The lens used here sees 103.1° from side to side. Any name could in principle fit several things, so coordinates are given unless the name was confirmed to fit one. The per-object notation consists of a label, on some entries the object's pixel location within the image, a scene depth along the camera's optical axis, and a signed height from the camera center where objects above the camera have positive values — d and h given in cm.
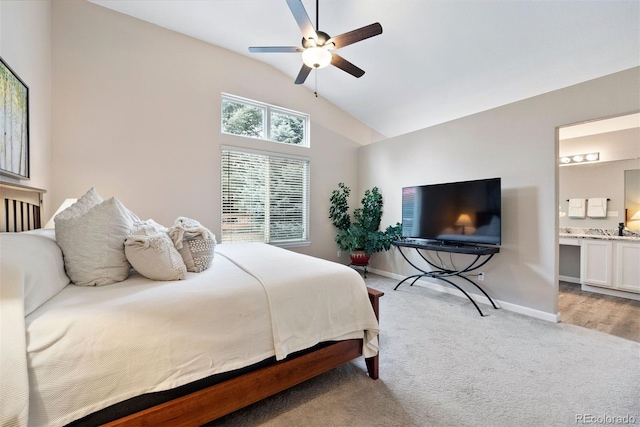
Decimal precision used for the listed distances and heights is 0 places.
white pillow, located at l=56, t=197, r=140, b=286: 139 -19
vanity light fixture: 406 +91
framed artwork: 174 +65
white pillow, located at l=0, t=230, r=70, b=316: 102 -24
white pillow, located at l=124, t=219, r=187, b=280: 146 -26
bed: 92 -58
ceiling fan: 207 +152
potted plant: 443 -27
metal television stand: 298 -60
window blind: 392 +24
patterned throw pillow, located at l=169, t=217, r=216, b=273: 172 -23
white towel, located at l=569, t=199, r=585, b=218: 422 +9
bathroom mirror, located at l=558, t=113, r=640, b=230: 372 +72
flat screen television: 301 +1
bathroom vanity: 340 -68
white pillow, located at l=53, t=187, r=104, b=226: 145 +3
